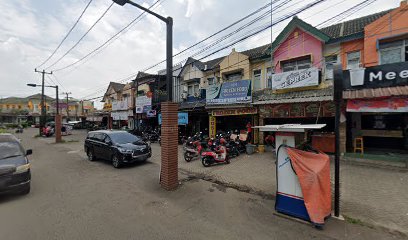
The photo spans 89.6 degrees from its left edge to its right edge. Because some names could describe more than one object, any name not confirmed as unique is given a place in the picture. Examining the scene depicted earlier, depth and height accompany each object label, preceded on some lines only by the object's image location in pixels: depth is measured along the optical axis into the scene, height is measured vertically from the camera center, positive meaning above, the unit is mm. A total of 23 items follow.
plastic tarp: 4191 -1345
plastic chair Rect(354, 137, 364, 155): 9898 -1417
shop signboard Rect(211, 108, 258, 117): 12691 +339
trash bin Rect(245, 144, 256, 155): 11922 -1886
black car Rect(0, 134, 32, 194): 5648 -1430
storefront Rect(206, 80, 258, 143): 12743 +702
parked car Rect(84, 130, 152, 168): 9555 -1479
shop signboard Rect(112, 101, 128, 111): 26028 +1628
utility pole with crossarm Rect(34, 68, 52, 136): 25766 +901
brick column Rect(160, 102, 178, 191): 6492 -903
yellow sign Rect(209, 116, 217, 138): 14977 -667
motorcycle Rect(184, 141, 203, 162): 10846 -1918
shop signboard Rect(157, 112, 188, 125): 15915 -68
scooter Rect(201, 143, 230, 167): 9641 -1909
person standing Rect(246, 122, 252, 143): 12964 -1068
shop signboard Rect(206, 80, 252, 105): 12641 +1578
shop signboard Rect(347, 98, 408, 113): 7992 +430
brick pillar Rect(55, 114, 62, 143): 21422 -918
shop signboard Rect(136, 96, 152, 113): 20875 +1454
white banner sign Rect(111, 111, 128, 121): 25938 +344
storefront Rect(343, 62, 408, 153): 8203 +425
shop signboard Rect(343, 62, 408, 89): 8273 +1673
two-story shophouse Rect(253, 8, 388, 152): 10398 +2327
